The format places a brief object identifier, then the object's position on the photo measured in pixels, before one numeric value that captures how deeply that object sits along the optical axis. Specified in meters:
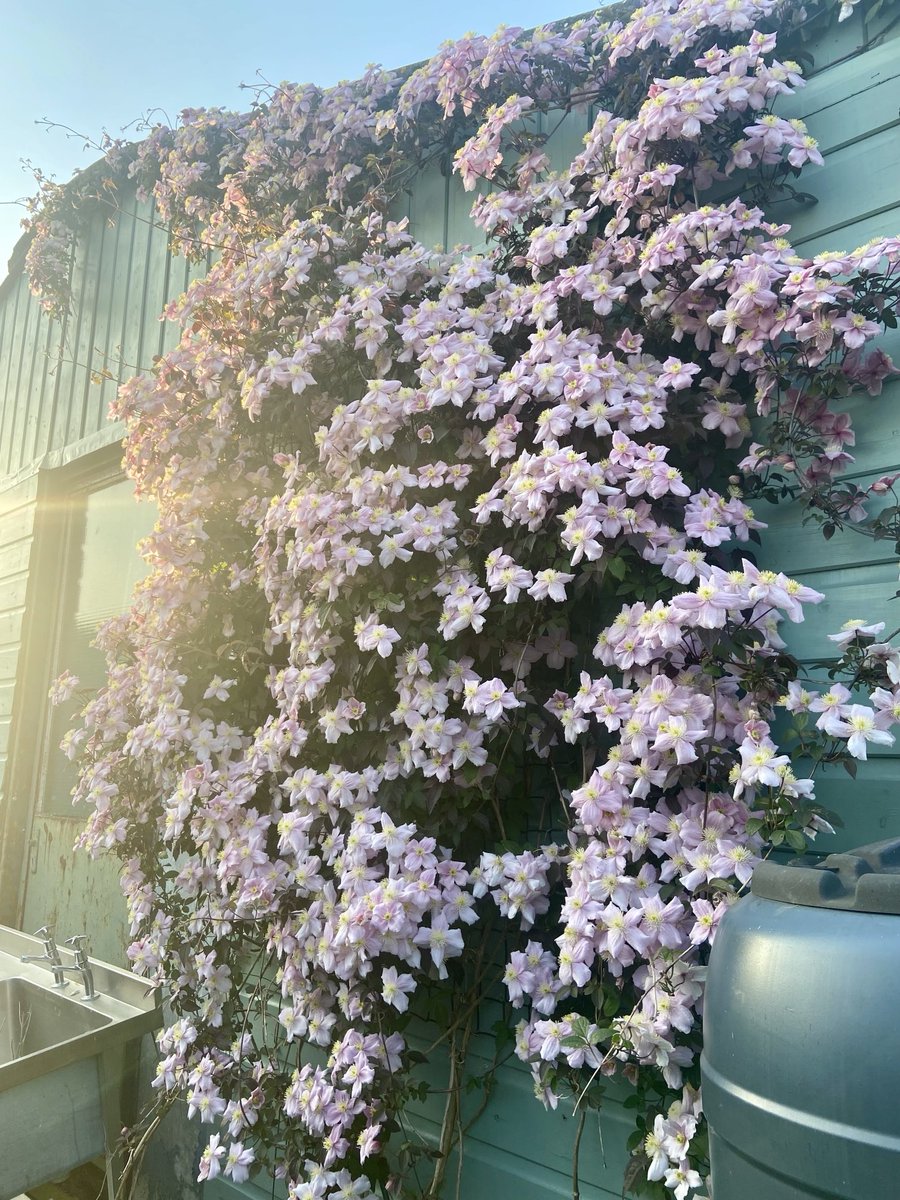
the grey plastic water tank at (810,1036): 0.75
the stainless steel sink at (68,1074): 1.91
